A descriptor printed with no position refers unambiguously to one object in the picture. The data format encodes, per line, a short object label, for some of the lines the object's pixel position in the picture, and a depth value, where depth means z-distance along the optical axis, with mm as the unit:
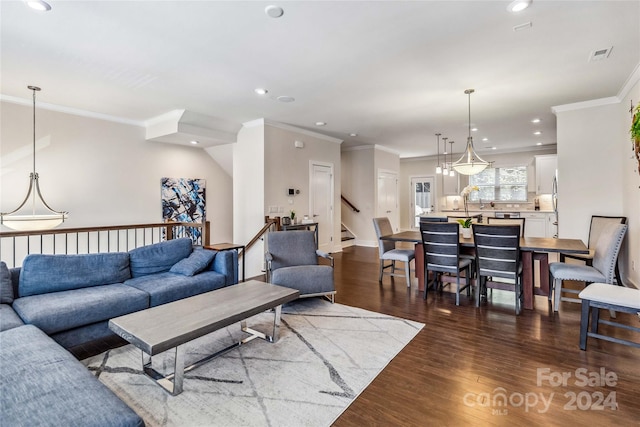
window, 9438
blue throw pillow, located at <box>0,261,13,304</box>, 2684
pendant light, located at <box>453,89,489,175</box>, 4504
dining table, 3551
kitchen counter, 9080
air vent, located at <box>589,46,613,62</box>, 3246
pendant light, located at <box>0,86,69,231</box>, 3895
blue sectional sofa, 1358
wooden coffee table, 2049
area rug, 1937
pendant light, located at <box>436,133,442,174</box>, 6967
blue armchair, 3787
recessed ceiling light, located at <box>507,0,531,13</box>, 2424
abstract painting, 6645
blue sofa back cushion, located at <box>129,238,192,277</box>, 3648
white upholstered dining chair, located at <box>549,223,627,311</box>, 3170
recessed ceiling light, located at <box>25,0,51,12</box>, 2391
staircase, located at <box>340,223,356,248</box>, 8658
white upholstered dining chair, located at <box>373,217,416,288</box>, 4652
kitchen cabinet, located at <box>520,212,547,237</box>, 7514
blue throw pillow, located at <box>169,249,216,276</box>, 3689
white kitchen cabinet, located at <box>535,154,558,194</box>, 7773
